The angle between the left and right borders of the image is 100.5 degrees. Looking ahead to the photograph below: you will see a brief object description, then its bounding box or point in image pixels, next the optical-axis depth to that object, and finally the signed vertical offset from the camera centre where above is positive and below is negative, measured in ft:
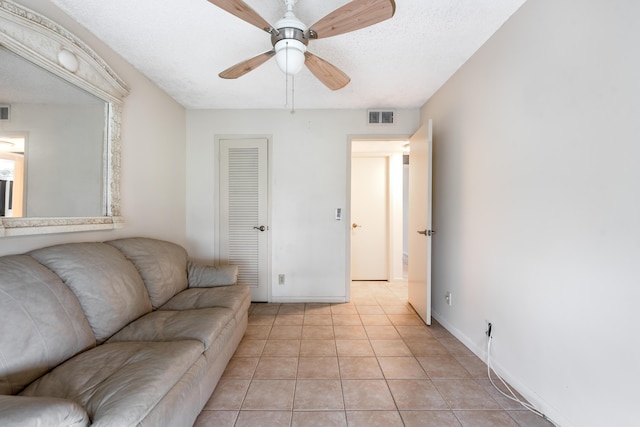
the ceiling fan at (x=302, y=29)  4.31 +3.31
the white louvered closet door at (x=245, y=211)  10.88 -0.02
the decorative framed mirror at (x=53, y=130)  4.53 +1.62
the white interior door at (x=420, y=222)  8.54 -0.37
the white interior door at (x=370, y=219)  14.56 -0.44
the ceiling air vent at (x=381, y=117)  10.78 +3.81
